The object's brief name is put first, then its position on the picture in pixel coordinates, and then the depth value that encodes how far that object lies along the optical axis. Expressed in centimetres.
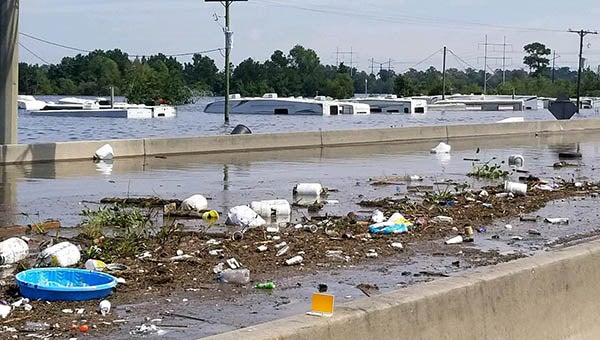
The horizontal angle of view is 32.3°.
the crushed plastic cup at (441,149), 2839
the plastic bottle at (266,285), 912
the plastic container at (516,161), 2398
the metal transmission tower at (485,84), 15574
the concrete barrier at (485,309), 572
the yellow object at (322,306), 572
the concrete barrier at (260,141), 2138
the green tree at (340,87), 14762
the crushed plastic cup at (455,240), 1215
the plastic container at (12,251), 970
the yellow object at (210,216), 1340
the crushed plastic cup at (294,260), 1029
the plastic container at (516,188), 1714
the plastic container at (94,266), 924
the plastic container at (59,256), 934
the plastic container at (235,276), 933
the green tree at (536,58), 17538
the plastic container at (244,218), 1273
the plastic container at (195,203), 1397
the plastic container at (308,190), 1591
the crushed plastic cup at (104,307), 790
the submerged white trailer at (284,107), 8594
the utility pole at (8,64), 2019
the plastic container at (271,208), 1365
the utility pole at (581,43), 7375
